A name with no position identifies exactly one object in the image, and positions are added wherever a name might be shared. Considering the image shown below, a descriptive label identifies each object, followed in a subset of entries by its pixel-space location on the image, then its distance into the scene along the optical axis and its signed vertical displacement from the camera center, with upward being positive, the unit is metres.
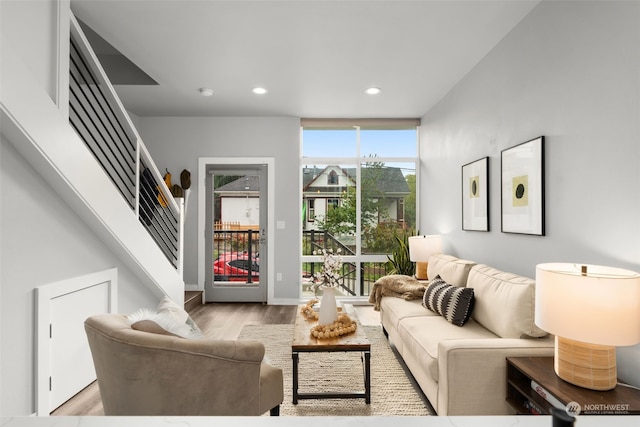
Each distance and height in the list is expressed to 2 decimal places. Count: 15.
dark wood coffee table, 2.20 -0.81
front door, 4.93 -0.20
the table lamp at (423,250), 3.92 -0.35
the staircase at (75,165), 1.74 +0.30
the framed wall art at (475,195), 3.03 +0.21
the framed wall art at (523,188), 2.30 +0.22
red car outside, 4.97 -0.71
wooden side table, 1.37 -0.72
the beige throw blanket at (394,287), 3.40 -0.68
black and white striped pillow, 2.54 -0.63
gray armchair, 1.38 -0.62
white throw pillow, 1.54 -0.48
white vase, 2.51 -0.67
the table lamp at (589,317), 1.39 -0.40
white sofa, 1.83 -0.77
